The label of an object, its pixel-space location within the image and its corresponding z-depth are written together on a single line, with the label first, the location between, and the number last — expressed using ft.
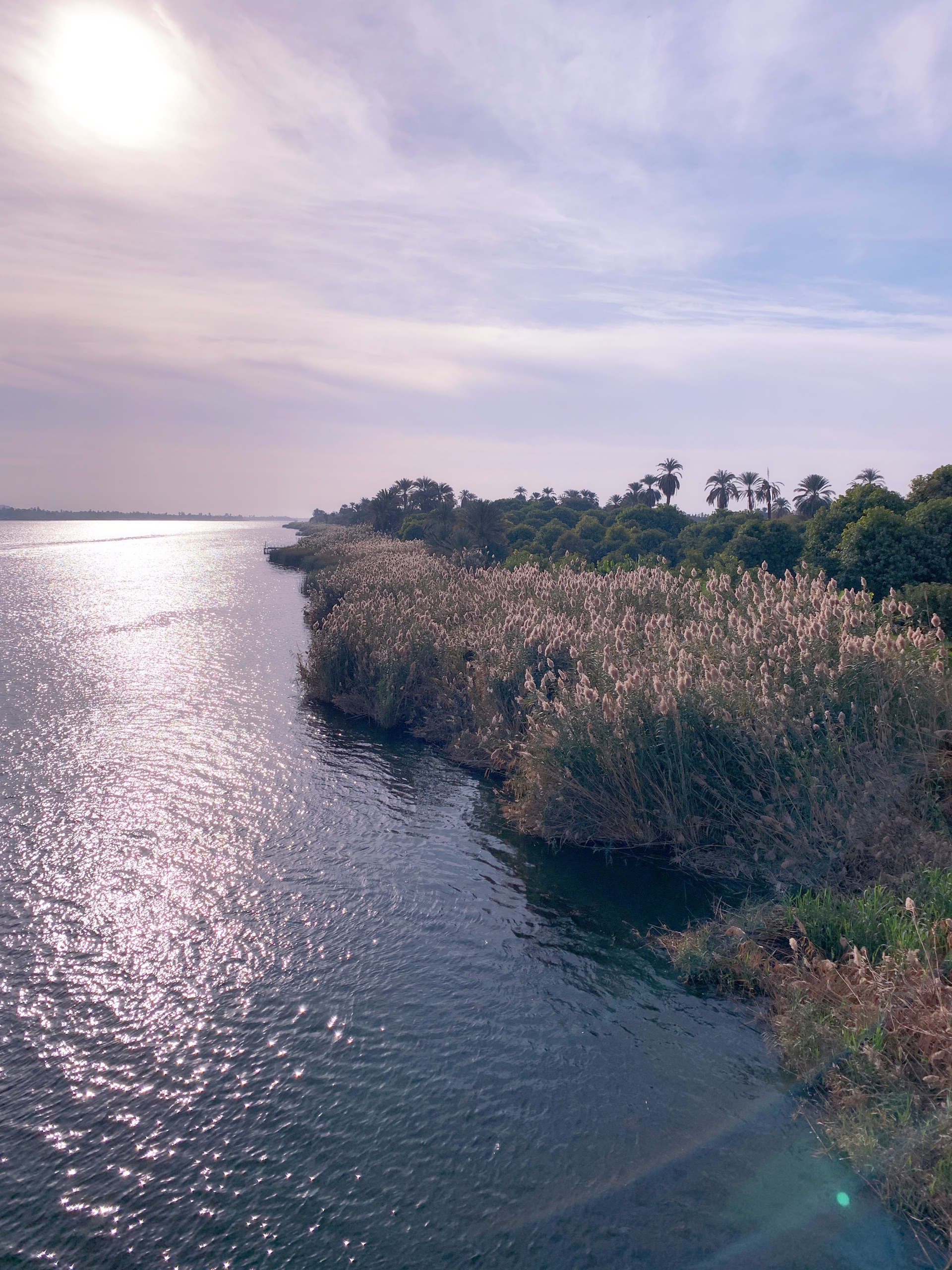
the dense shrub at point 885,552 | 93.71
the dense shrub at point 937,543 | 93.35
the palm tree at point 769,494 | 301.43
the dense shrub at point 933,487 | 108.58
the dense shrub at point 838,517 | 113.29
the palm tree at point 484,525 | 176.96
